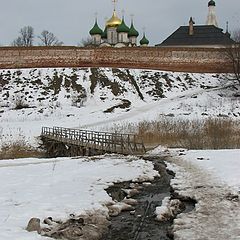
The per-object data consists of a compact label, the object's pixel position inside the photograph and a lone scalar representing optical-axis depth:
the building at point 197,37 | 55.34
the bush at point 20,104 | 34.78
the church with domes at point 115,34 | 63.38
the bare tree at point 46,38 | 77.96
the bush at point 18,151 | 20.69
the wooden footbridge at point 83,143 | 18.88
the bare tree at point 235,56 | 40.00
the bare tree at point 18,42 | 78.47
